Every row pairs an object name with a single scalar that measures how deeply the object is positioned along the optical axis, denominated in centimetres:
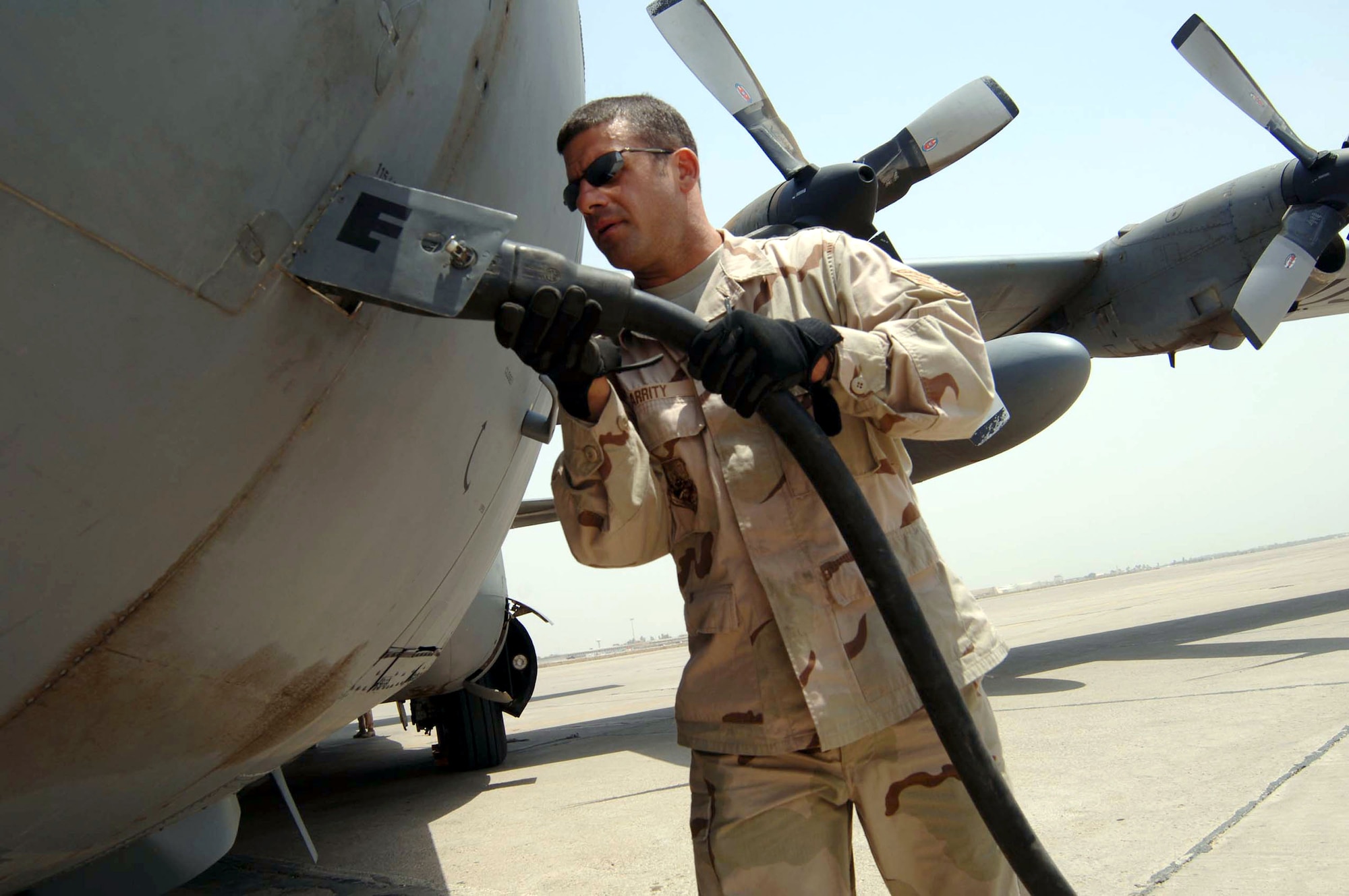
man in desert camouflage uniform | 140
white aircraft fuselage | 101
